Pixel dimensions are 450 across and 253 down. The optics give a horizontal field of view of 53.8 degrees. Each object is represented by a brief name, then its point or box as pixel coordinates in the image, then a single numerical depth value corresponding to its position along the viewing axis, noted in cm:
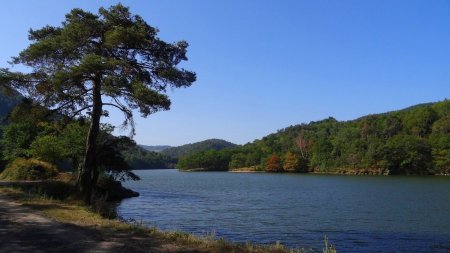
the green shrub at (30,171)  4200
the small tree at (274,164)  17745
